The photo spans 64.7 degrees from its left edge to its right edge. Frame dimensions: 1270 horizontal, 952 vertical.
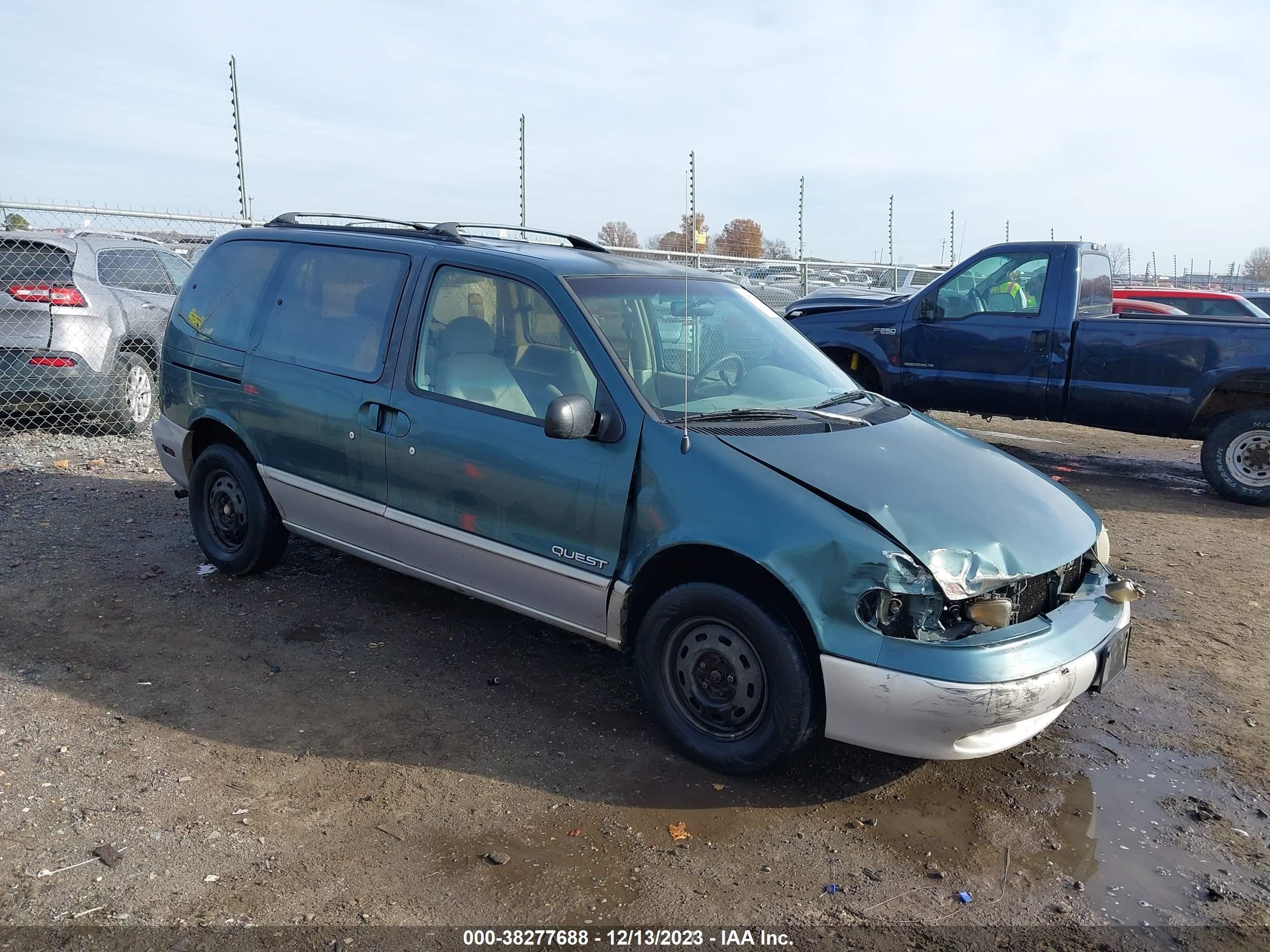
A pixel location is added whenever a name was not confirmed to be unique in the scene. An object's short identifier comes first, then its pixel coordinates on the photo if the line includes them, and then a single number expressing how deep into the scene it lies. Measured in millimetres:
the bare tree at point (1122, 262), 32906
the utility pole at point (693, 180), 10427
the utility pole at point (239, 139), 10523
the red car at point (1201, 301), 13305
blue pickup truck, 8000
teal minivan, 3264
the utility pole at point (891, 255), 21891
